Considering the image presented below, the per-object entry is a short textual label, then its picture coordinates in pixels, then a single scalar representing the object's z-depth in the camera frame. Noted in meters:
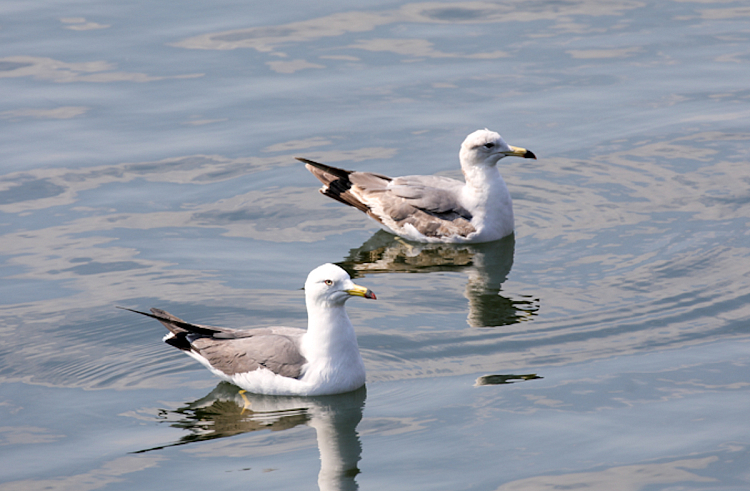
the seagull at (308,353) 19.48
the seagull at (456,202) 27.56
